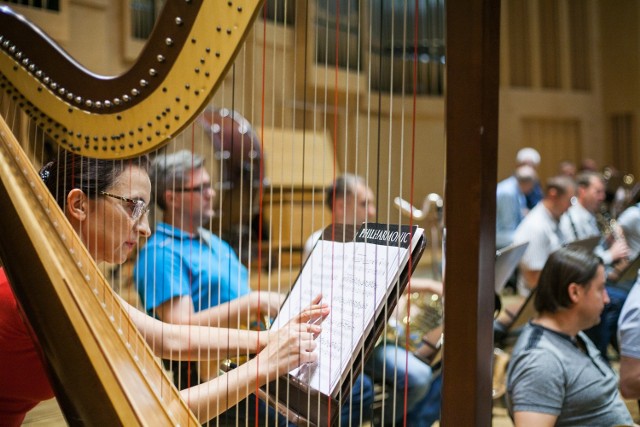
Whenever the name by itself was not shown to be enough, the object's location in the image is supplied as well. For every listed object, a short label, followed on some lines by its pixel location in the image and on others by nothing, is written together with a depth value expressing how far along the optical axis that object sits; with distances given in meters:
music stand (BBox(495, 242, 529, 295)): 2.83
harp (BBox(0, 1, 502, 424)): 1.25
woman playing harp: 1.52
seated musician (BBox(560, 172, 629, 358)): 3.70
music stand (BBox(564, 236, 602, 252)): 3.05
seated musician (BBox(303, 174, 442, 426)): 2.63
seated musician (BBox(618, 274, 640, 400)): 2.27
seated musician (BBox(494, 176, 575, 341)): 4.45
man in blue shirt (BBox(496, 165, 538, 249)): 5.92
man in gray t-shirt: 1.94
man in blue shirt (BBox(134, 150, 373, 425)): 2.16
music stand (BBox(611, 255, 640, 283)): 3.40
